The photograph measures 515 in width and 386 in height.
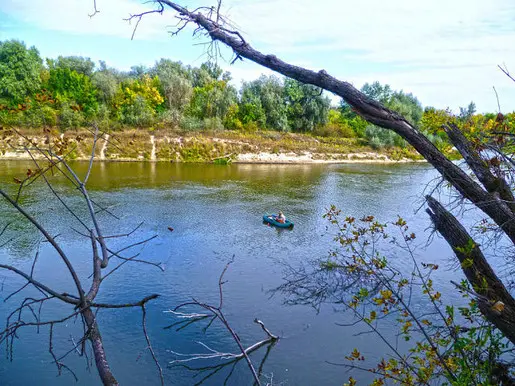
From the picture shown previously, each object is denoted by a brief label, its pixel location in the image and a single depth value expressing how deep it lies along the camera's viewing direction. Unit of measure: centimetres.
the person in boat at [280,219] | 2034
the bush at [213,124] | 5119
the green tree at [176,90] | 5556
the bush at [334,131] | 5959
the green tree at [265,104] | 5697
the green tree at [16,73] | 4600
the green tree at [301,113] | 5800
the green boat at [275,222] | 2016
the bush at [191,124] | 5022
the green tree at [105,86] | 5112
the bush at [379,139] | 5396
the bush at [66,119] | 4227
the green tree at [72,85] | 5006
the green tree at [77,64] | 5347
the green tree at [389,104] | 5397
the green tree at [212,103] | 5422
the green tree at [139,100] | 4981
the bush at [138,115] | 4969
